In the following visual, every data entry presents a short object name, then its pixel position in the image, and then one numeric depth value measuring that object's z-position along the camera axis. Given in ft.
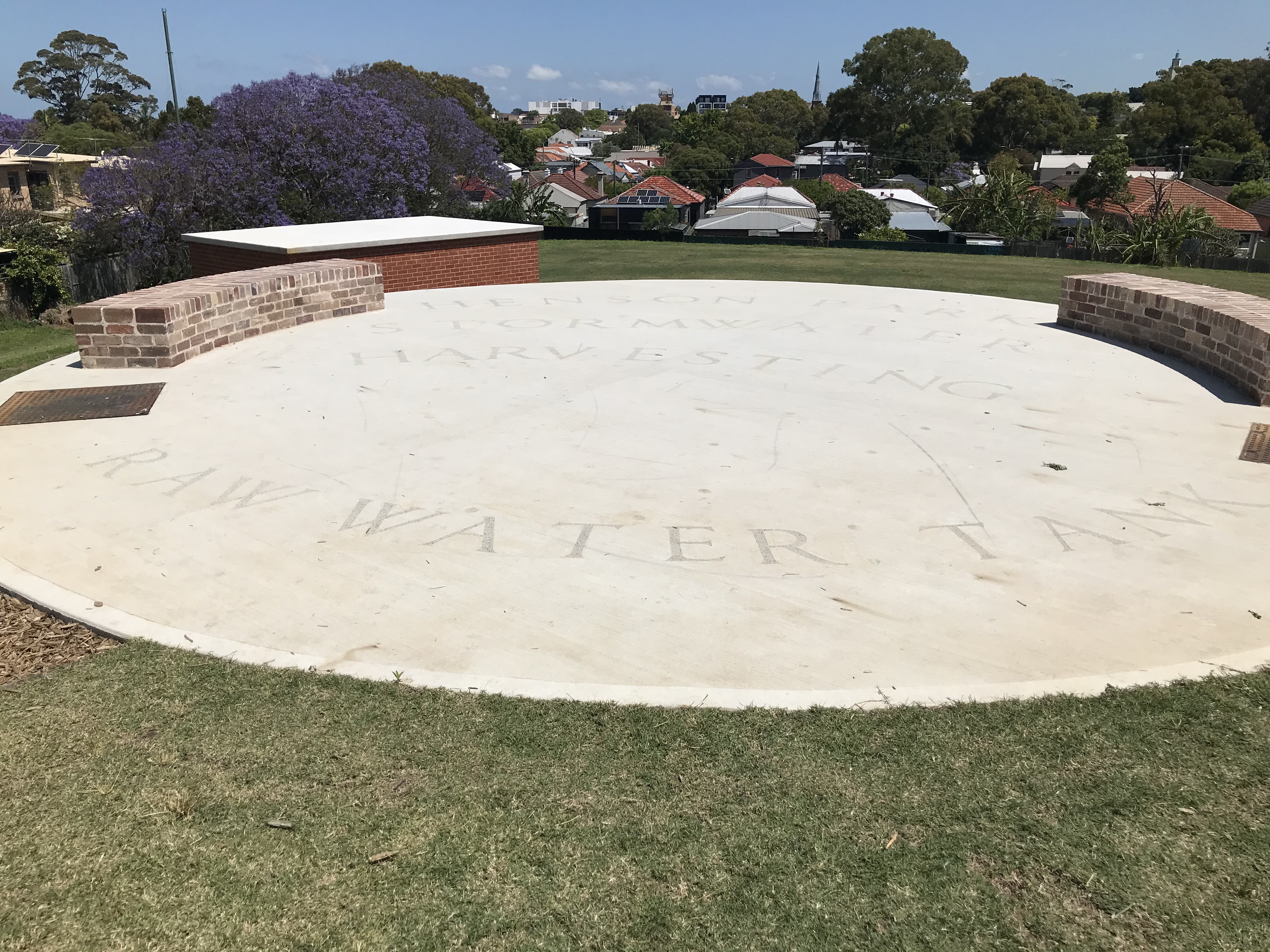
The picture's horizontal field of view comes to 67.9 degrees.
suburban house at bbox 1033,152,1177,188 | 275.39
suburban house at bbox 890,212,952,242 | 164.25
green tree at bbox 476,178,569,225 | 105.09
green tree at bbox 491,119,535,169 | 323.78
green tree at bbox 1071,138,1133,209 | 202.39
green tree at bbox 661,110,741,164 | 371.76
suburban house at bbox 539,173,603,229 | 240.94
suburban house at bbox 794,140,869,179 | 352.49
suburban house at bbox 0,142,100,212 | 157.48
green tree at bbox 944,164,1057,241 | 135.13
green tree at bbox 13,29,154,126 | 322.14
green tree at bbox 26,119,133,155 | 224.74
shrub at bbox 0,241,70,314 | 57.06
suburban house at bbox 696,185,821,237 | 161.48
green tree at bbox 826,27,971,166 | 349.41
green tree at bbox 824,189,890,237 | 179.83
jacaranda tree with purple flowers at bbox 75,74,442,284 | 74.84
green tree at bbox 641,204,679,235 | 171.94
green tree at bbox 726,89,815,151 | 458.50
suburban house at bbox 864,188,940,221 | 200.85
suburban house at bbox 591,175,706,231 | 204.74
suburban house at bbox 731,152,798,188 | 337.93
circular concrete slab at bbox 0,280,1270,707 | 15.55
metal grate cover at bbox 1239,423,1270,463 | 25.02
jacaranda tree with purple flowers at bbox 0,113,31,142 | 125.29
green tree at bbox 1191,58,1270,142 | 295.07
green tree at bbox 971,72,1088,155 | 336.49
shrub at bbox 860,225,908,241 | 151.43
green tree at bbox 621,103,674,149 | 638.94
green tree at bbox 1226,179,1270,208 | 211.41
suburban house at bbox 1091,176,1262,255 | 165.48
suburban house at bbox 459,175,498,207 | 119.44
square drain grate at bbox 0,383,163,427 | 28.22
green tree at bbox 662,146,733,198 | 321.32
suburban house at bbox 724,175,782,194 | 235.81
